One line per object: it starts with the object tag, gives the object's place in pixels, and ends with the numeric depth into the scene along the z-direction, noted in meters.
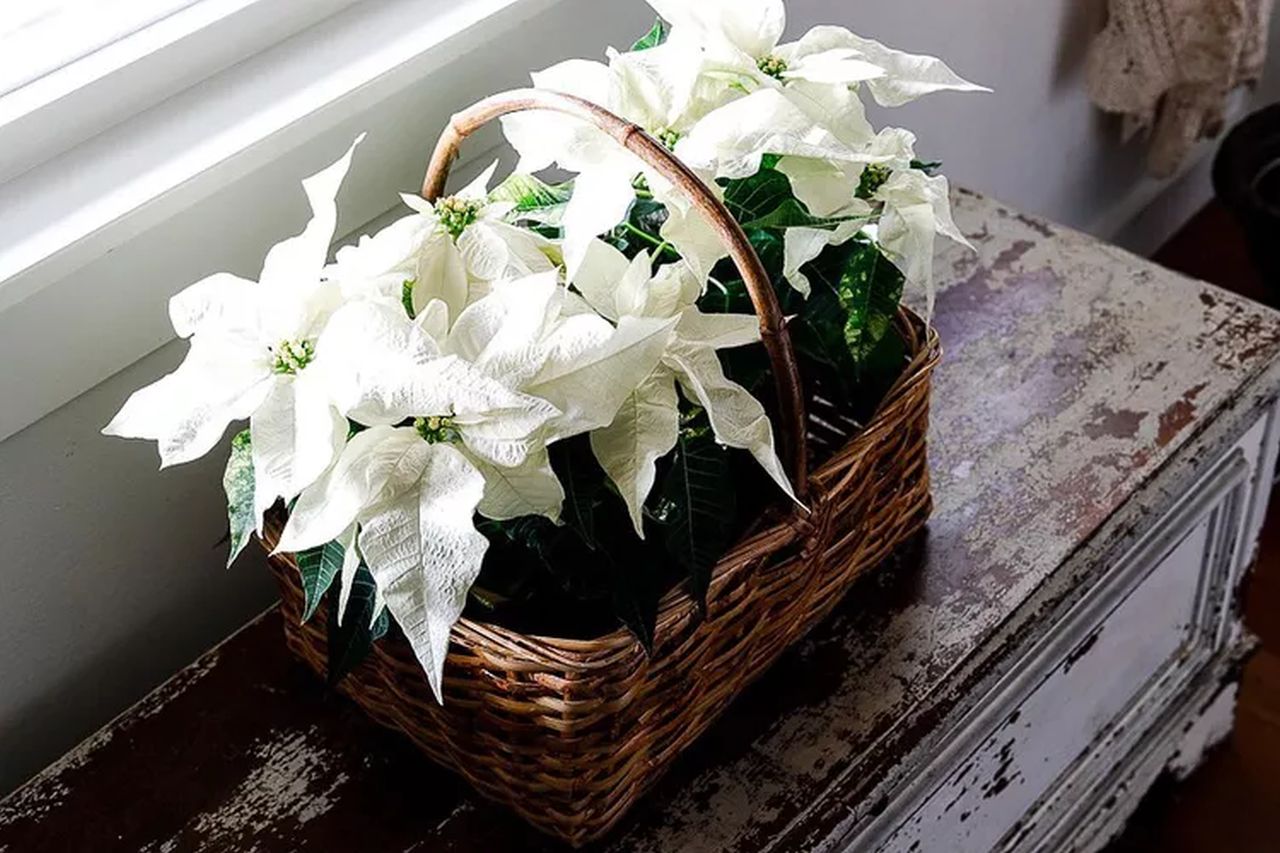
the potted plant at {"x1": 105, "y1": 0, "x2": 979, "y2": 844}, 0.65
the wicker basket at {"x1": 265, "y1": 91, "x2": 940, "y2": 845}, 0.71
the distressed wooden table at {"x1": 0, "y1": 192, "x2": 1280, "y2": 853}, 0.85
